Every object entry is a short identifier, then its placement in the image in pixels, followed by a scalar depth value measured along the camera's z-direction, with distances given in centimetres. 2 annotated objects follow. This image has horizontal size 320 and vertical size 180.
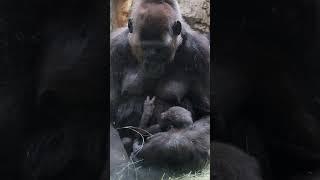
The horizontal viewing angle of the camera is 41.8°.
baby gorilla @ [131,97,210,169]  486
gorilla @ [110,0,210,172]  489
